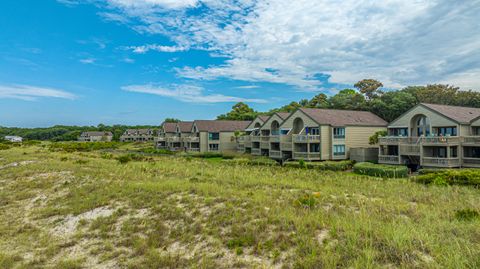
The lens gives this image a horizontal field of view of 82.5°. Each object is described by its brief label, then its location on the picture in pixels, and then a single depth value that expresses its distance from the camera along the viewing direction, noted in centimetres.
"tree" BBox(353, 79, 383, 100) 6119
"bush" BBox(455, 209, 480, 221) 893
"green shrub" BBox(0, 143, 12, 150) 5307
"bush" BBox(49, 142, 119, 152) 5403
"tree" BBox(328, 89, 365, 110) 4978
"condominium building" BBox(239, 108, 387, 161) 3434
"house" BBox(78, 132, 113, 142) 11819
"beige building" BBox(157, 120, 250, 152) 5334
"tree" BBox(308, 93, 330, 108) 5973
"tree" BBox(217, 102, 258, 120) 7569
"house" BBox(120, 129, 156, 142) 11640
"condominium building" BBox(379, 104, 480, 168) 2512
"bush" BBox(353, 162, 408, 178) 2291
